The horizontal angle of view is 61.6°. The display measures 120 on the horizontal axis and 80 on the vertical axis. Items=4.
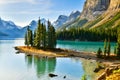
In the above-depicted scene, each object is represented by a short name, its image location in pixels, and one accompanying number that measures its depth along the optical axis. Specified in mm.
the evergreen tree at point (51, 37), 54962
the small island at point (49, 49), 41956
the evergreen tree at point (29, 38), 60066
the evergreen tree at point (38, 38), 54240
